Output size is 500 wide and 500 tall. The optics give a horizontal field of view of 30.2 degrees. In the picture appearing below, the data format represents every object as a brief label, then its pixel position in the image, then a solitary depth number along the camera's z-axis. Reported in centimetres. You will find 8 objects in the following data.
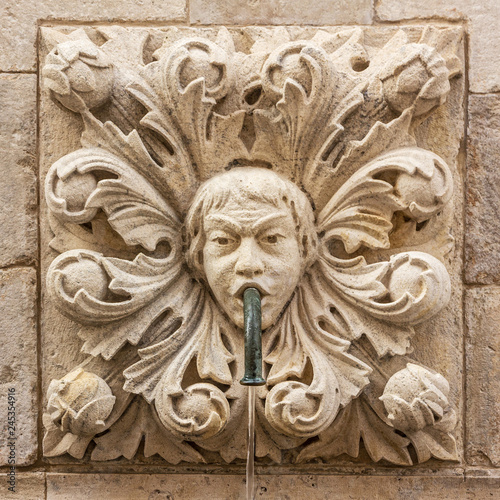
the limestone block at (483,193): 251
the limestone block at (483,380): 247
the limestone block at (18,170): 254
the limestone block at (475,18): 254
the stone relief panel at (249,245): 235
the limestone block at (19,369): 251
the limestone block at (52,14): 258
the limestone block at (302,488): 244
